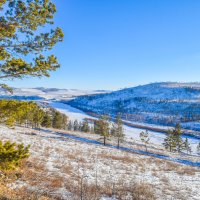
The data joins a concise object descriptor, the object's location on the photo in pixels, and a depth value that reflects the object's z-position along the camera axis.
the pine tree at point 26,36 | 9.20
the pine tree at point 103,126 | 64.88
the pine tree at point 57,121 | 101.31
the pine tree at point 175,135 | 79.78
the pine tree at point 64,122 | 124.44
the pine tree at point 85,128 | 123.18
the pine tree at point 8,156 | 9.02
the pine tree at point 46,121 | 92.94
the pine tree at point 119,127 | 69.94
